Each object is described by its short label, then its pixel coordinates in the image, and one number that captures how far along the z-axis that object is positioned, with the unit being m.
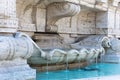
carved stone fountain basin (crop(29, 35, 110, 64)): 5.72
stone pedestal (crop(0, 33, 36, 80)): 4.42
